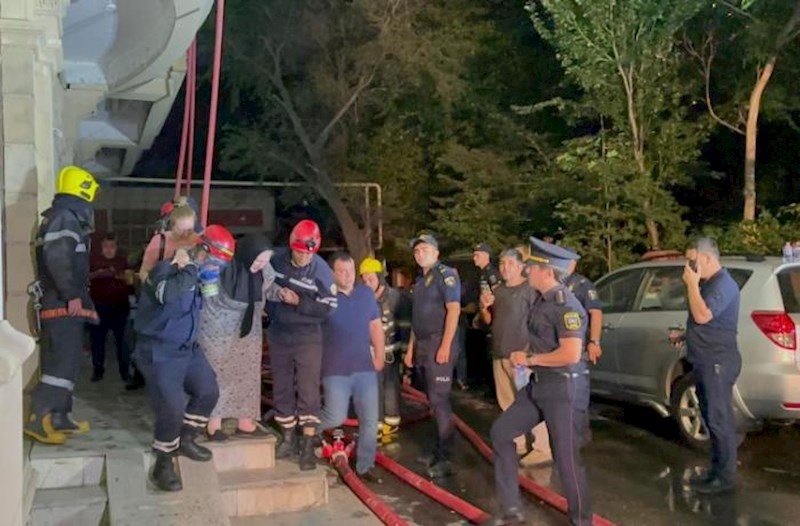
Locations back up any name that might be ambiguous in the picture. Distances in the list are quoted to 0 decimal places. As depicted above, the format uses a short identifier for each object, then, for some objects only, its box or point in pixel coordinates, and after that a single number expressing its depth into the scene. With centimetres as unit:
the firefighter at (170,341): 534
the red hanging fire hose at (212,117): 598
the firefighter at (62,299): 594
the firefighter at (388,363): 811
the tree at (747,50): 1173
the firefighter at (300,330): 634
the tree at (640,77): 1184
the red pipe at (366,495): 573
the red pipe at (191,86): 727
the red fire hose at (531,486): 597
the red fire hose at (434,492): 585
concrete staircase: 507
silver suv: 717
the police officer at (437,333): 698
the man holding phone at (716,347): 639
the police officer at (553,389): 521
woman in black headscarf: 620
